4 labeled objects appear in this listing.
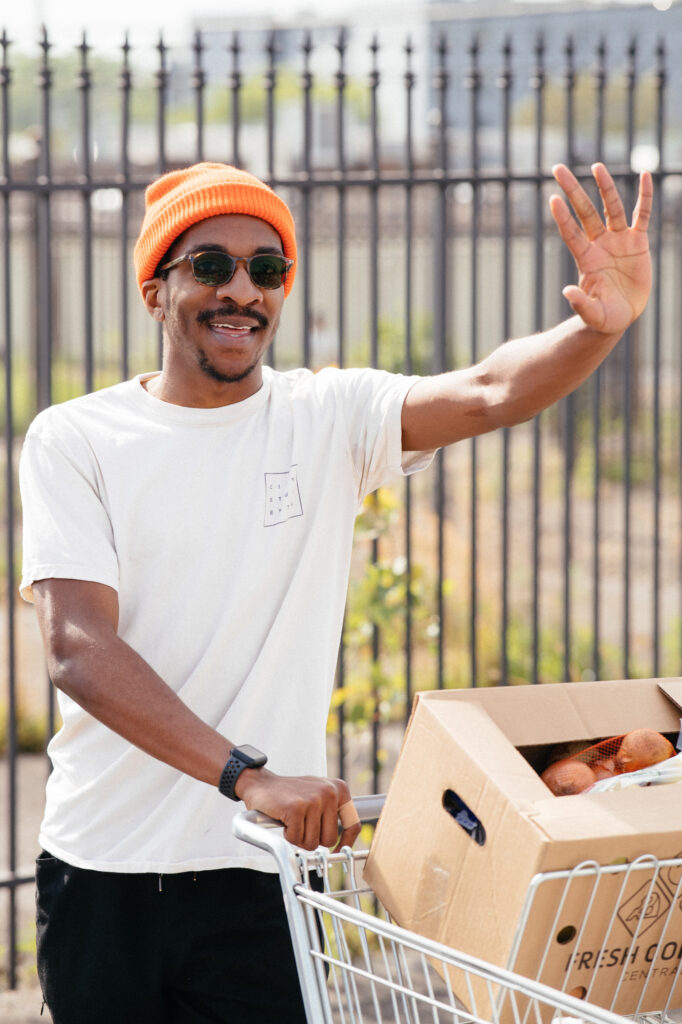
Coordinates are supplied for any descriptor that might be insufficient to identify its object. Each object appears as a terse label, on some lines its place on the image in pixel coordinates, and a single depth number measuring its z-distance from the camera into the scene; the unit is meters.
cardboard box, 2.75
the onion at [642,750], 2.89
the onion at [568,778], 2.88
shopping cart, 2.68
